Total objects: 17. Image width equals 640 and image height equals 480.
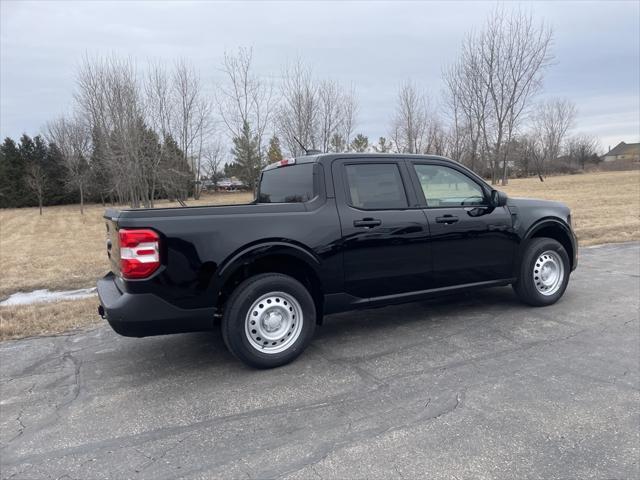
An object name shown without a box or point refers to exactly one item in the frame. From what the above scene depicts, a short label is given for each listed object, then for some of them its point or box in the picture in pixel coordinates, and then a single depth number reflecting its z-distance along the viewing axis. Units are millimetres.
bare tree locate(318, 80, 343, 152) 23500
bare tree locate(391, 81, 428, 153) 30180
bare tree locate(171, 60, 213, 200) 22672
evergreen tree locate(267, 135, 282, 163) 25109
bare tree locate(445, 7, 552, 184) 33156
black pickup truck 3461
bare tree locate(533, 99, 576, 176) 67375
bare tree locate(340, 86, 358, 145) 24391
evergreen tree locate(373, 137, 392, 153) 40862
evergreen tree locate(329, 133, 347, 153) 24969
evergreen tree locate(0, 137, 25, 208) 46156
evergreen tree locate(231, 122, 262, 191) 20422
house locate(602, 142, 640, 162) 101050
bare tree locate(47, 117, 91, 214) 30984
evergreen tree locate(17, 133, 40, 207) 46312
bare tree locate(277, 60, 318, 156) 21766
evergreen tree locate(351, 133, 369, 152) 43094
